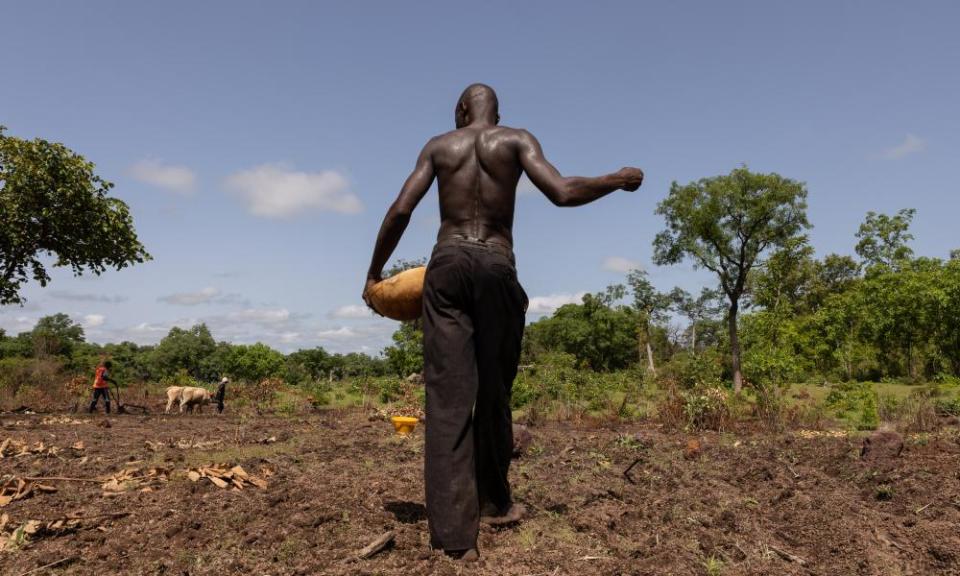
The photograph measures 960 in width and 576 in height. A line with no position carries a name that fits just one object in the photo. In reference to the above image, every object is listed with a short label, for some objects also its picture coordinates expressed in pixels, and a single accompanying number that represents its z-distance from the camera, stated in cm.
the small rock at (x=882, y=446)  610
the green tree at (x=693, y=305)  5950
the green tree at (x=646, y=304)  5009
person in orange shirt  1375
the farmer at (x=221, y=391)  1497
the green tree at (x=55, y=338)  3588
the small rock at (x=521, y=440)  646
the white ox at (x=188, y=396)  1465
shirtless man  300
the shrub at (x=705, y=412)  1018
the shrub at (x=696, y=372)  1634
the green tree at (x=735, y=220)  2381
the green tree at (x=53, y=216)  1319
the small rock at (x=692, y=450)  676
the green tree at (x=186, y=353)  4841
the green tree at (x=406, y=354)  2250
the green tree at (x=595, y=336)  4662
